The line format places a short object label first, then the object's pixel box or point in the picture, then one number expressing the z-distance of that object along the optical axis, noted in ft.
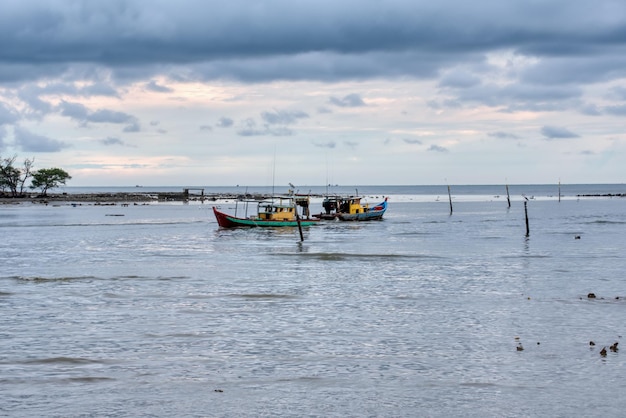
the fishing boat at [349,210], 323.16
